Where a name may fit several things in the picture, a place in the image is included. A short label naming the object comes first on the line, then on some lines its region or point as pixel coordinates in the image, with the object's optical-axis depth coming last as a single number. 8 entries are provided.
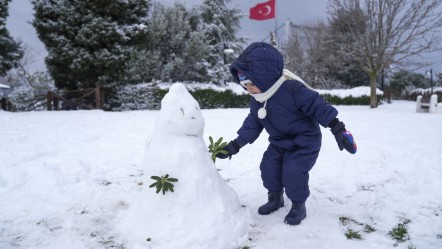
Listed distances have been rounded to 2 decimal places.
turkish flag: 17.27
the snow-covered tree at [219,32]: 20.45
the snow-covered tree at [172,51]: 17.27
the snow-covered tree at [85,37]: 13.13
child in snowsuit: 2.45
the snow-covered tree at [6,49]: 14.43
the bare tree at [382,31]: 14.84
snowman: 2.14
